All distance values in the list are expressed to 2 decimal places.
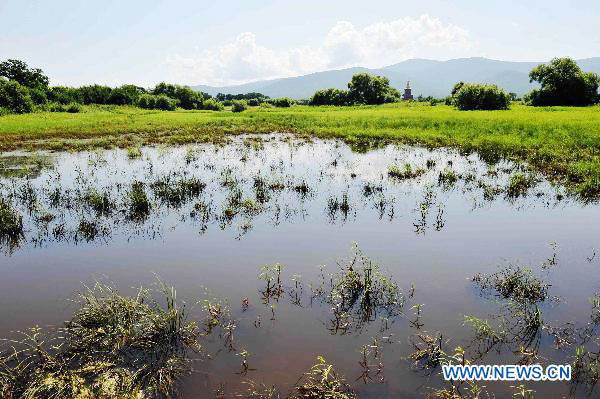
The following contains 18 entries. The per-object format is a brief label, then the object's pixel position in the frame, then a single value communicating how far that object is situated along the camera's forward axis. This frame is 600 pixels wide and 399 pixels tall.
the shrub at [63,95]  87.75
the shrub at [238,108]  82.56
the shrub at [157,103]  96.19
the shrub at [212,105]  97.56
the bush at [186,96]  106.50
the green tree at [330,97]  107.19
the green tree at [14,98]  66.94
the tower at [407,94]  147.46
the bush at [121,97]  99.22
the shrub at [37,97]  80.62
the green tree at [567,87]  66.69
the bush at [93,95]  96.81
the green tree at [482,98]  64.00
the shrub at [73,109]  73.50
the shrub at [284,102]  105.88
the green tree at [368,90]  101.88
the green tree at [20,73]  108.38
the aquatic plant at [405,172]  18.91
